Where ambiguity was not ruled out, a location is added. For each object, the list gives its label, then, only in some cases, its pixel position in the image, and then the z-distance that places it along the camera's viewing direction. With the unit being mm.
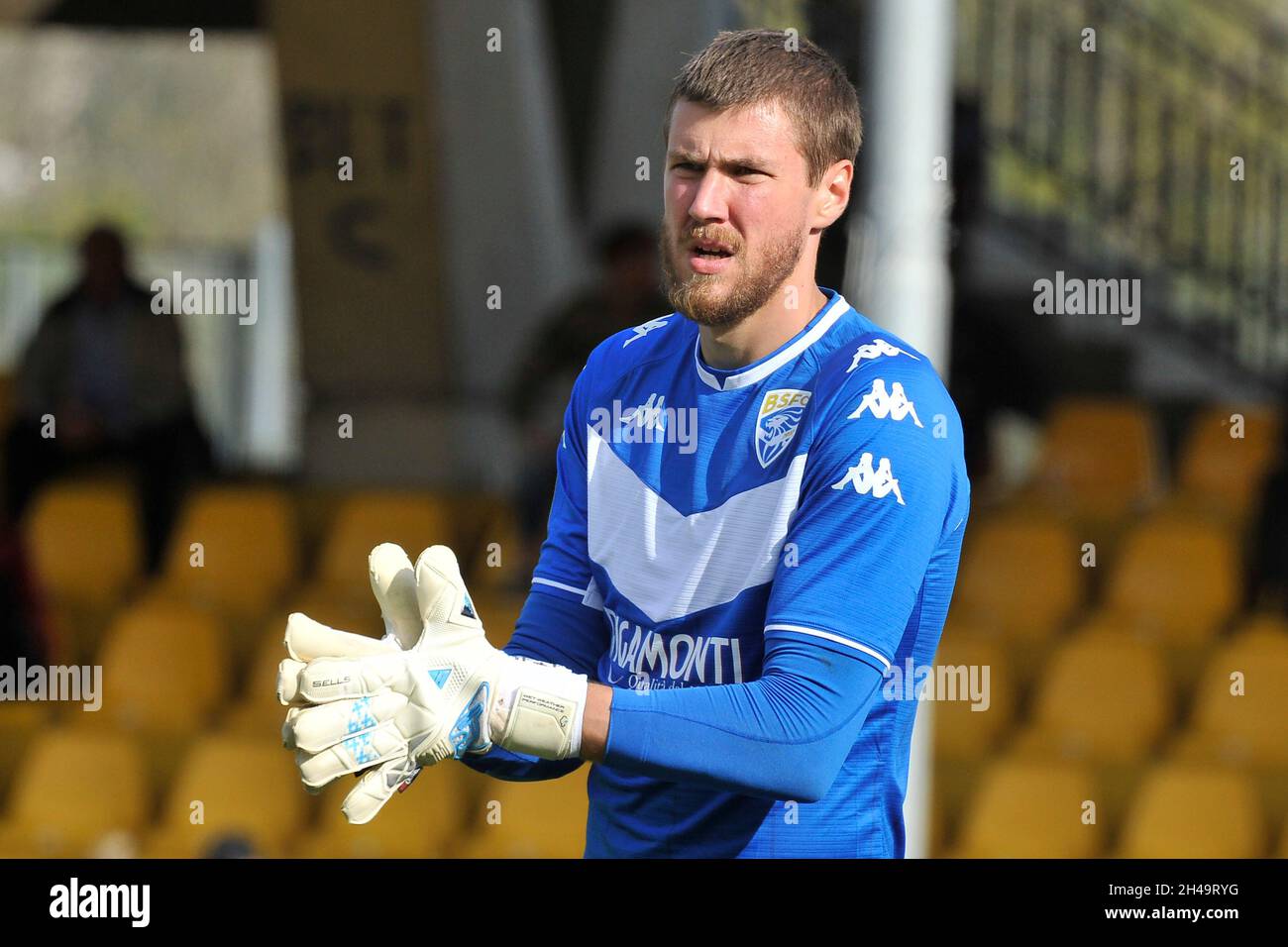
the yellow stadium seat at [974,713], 10586
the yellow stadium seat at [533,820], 10234
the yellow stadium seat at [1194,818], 9406
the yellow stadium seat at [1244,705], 10367
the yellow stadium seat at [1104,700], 10641
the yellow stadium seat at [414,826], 10609
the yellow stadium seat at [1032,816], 9734
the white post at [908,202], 7145
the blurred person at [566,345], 10812
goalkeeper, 3559
